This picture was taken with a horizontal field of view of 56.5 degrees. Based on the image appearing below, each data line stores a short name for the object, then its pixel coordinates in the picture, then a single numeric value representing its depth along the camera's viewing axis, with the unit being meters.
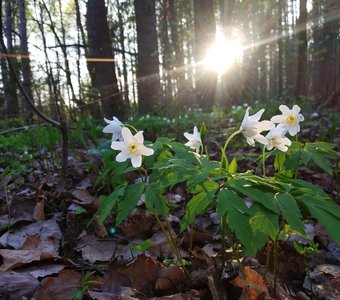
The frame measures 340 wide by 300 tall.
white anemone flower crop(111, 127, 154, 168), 0.26
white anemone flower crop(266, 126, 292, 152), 0.28
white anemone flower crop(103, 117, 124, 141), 0.30
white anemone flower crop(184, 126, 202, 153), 0.29
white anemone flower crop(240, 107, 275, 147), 0.27
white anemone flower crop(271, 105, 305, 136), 0.31
